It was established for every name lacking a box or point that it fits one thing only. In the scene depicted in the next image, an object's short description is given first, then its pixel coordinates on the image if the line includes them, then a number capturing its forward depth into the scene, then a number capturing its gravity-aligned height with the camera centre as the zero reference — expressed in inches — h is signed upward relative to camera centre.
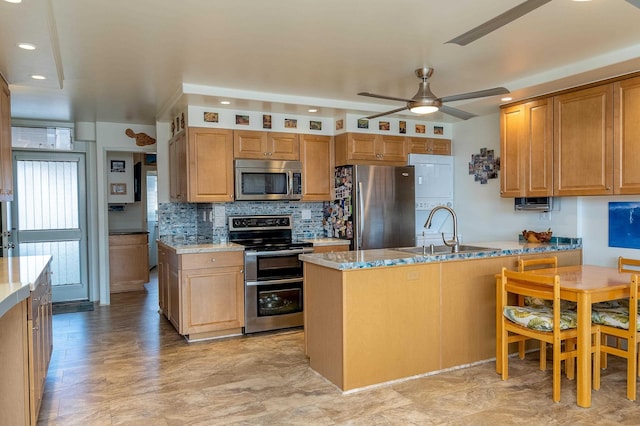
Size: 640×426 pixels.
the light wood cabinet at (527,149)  158.7 +19.2
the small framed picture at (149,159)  330.6 +33.4
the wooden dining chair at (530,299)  137.2 -30.8
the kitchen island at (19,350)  88.7 -29.8
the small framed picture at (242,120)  189.5 +35.5
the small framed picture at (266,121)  194.1 +35.6
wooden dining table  111.6 -25.1
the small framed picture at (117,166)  292.7 +25.2
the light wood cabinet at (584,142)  141.0 +19.4
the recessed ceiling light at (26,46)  103.2 +36.9
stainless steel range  176.2 -32.6
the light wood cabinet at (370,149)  200.4 +24.7
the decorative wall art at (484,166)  198.2 +16.5
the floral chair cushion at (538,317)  117.0 -30.9
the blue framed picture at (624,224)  147.2 -7.8
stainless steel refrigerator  198.2 -1.8
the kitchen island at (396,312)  120.9 -31.5
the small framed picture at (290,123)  198.7 +35.5
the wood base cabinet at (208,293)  167.3 -33.9
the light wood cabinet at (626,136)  133.7 +19.7
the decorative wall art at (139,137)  240.8 +36.2
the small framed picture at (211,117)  182.5 +35.5
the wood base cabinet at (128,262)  276.4 -35.7
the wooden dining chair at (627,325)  112.6 -32.4
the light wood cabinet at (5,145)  124.3 +17.3
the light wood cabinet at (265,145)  189.3 +25.2
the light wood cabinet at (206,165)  181.5 +16.1
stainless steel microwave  189.2 +10.2
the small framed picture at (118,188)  294.4 +10.6
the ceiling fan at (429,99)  126.1 +30.1
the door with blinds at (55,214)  231.8 -4.7
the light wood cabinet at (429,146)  215.6 +27.4
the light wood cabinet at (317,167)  202.8 +16.7
